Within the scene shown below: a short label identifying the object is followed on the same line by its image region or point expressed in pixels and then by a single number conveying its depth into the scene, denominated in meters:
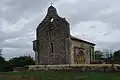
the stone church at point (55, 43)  42.22
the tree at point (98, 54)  80.99
